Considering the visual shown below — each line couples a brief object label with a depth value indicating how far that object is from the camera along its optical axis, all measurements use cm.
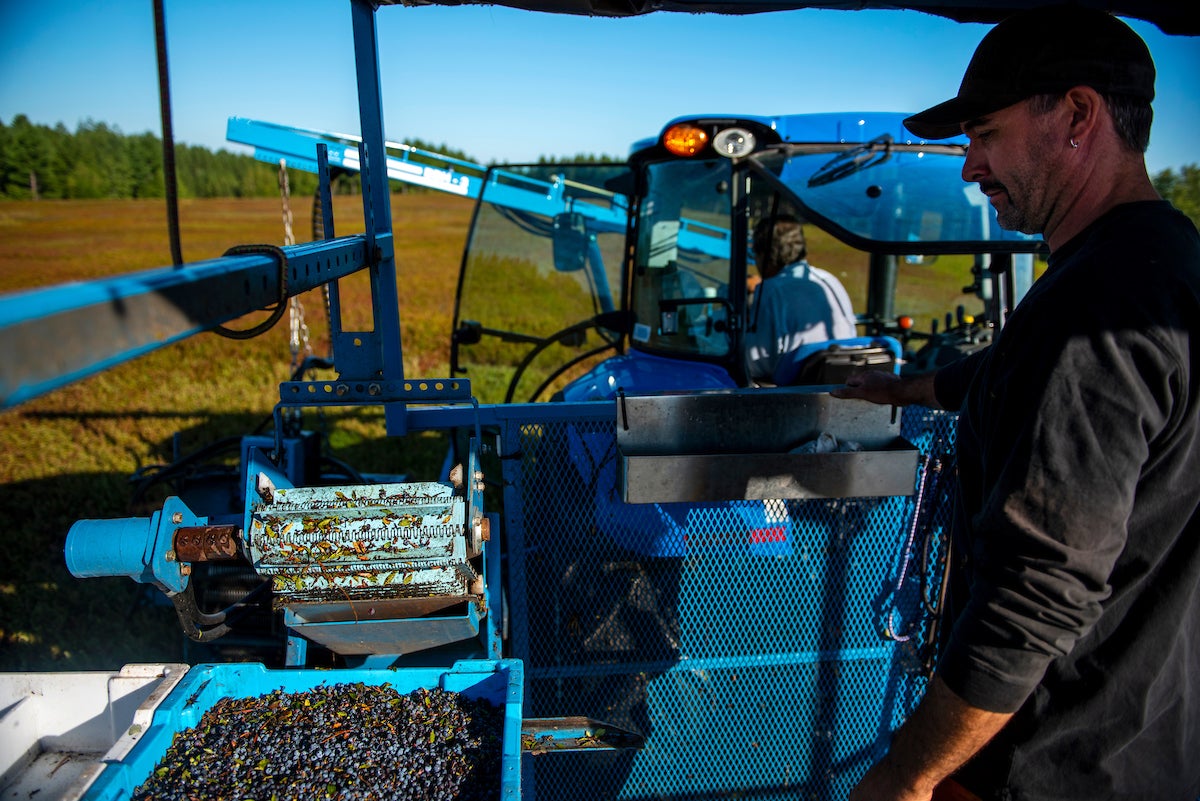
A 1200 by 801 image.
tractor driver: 343
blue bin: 163
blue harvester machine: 182
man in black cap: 113
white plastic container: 201
